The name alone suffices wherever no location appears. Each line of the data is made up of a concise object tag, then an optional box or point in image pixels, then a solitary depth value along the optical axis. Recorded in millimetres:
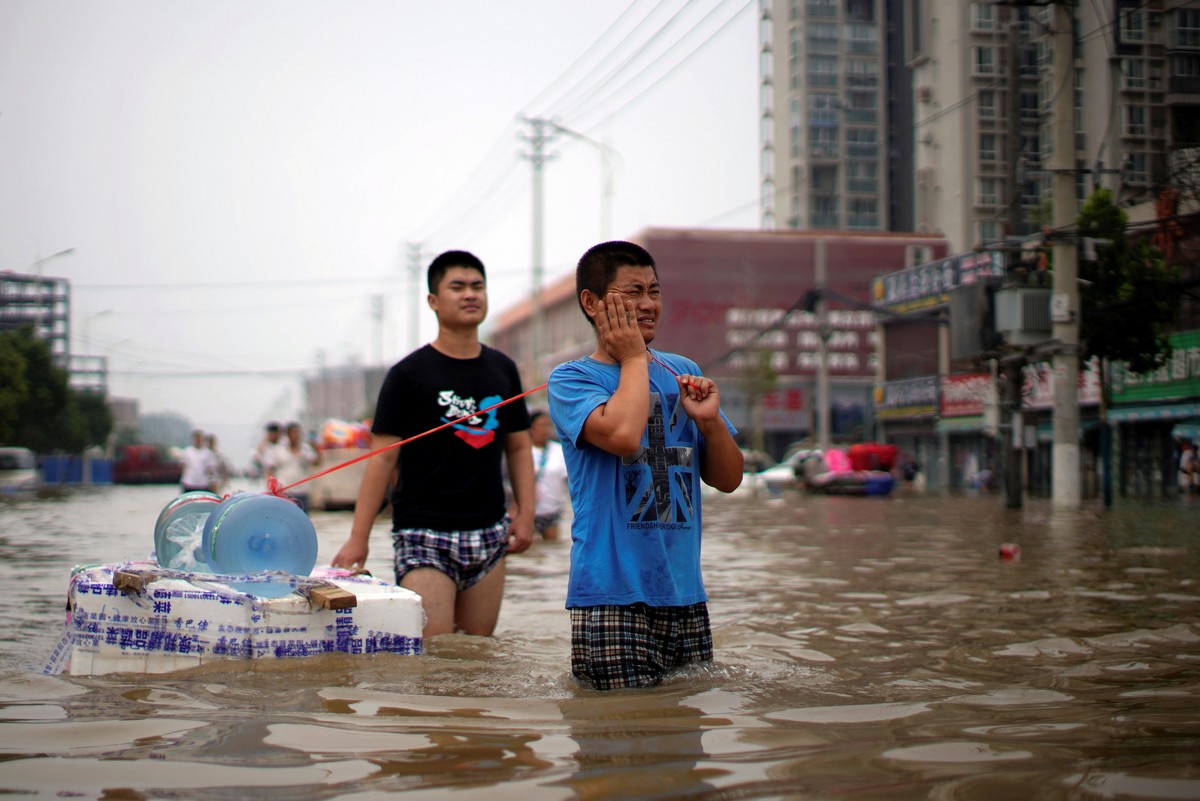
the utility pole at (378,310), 91438
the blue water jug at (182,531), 5527
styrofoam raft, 4668
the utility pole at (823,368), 42278
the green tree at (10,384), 36281
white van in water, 41000
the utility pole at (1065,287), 20281
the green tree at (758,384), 57281
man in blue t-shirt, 3693
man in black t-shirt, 5238
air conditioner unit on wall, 22094
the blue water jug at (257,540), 4992
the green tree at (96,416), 73244
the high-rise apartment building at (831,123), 75562
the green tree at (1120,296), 20406
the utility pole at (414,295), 66756
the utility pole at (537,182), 43625
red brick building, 64250
